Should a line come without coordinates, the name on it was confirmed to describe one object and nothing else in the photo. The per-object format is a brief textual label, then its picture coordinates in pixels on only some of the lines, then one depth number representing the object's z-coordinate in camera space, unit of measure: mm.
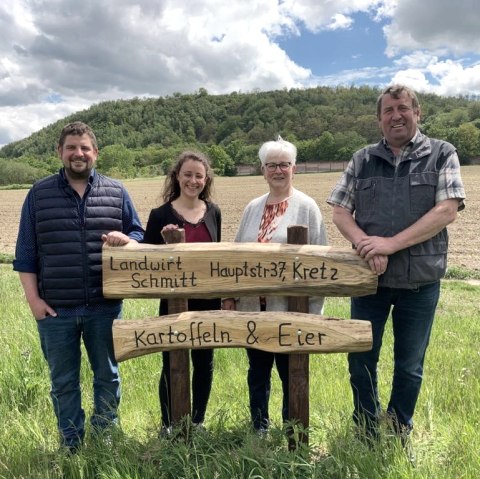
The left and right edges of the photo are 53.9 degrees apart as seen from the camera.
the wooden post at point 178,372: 2777
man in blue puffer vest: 2826
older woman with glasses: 2939
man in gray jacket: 2648
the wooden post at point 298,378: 2721
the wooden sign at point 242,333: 2621
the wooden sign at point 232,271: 2658
